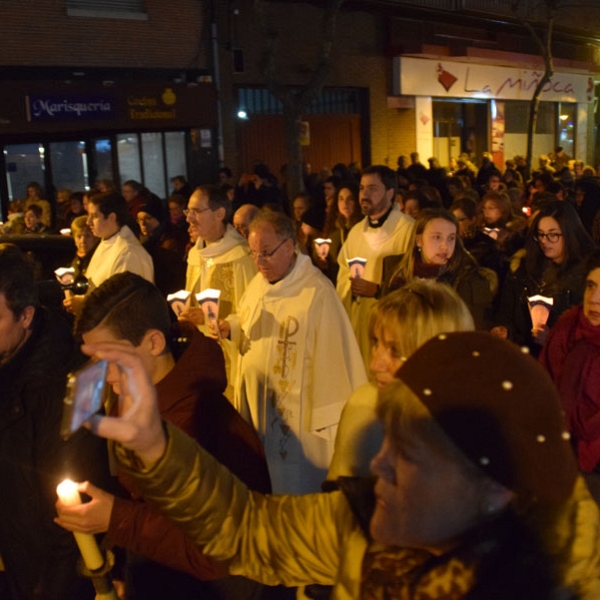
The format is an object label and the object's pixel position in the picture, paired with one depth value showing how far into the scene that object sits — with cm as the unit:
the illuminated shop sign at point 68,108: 1542
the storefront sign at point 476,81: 2488
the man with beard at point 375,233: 680
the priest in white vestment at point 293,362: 451
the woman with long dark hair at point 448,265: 559
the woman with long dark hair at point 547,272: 523
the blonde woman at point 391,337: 264
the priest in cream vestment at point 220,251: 613
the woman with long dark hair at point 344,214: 816
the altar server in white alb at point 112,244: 662
